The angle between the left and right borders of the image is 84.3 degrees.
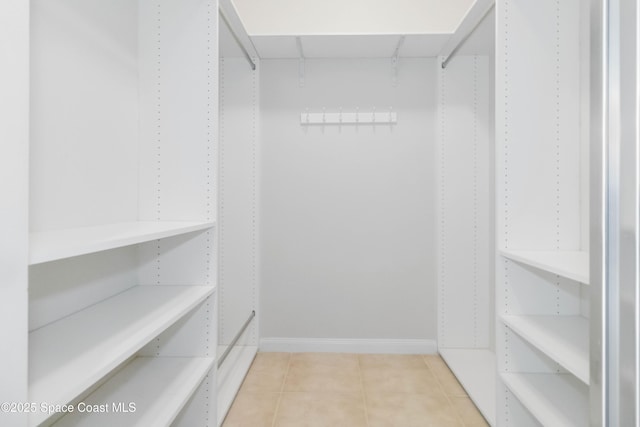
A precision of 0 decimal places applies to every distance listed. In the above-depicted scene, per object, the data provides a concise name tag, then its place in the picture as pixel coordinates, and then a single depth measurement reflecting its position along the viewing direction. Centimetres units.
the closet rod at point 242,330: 202
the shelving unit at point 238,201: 269
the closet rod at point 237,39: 194
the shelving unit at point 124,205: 109
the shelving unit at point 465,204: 266
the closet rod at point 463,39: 197
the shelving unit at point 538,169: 161
